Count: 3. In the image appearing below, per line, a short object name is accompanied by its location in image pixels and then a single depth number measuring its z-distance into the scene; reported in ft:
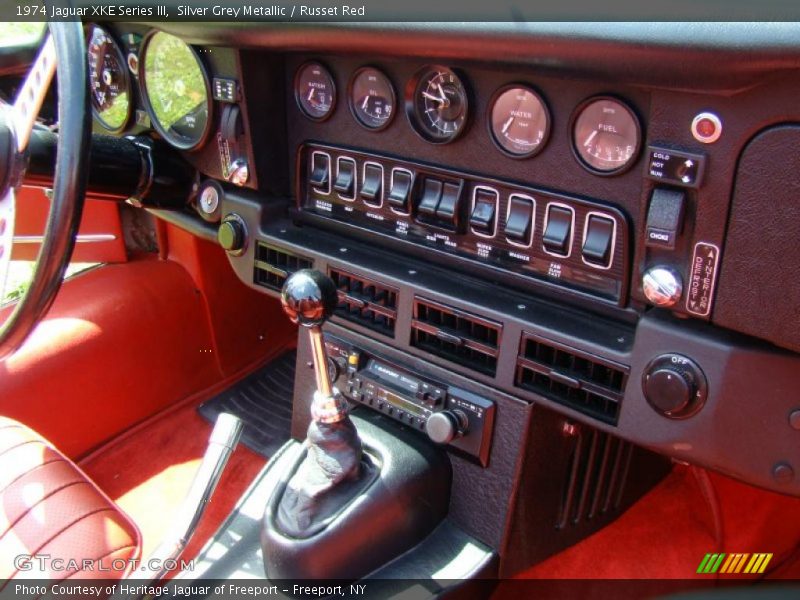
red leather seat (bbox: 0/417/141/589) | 4.32
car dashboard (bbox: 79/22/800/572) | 3.14
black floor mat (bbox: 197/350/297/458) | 6.91
